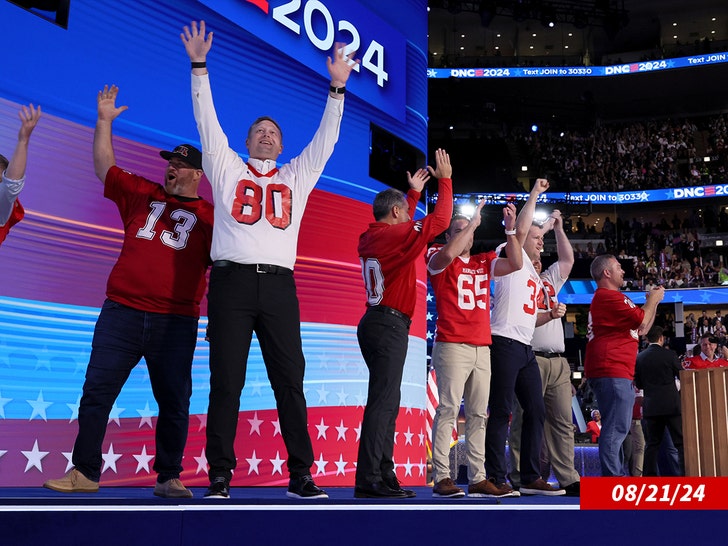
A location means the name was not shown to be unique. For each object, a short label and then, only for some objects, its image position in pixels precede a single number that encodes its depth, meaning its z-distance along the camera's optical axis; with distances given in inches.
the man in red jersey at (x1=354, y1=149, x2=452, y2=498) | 158.6
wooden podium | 169.8
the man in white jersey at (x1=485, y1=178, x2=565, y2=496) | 192.2
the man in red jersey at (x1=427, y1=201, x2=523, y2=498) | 180.4
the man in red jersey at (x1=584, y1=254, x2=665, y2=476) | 220.7
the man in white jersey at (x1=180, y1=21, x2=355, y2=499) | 141.3
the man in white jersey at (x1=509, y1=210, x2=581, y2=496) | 211.9
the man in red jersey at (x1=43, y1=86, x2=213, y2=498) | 146.6
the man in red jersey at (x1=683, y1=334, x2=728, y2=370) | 369.4
